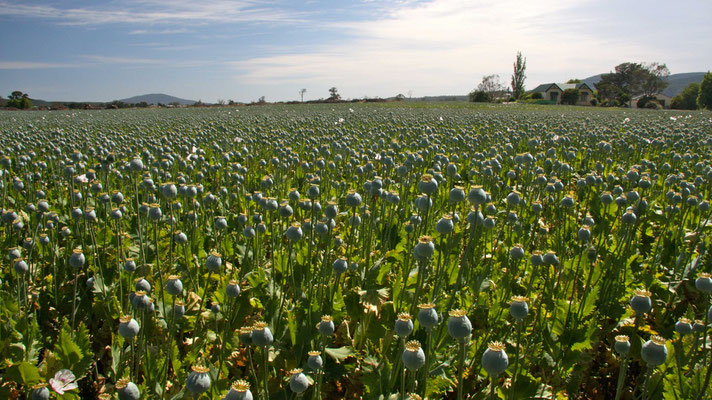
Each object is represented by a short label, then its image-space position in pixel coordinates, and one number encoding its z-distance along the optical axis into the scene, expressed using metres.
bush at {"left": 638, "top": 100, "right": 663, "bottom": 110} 62.38
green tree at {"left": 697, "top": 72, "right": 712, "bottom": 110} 63.34
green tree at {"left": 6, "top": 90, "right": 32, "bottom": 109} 52.45
